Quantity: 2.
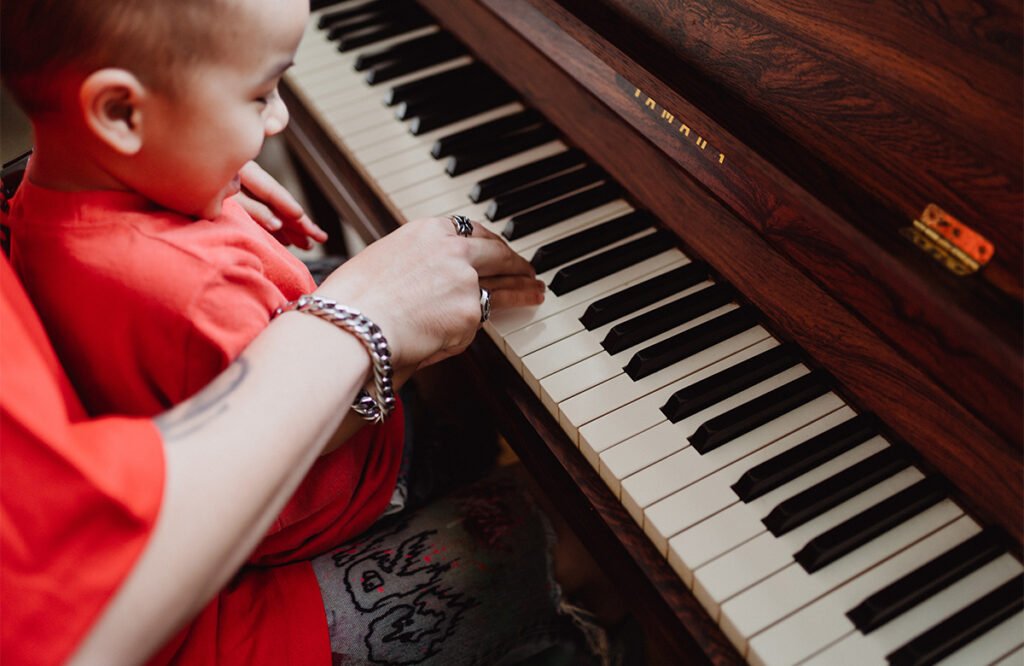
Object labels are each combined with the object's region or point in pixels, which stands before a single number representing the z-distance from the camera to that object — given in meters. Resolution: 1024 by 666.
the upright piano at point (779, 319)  0.81
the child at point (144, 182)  0.72
